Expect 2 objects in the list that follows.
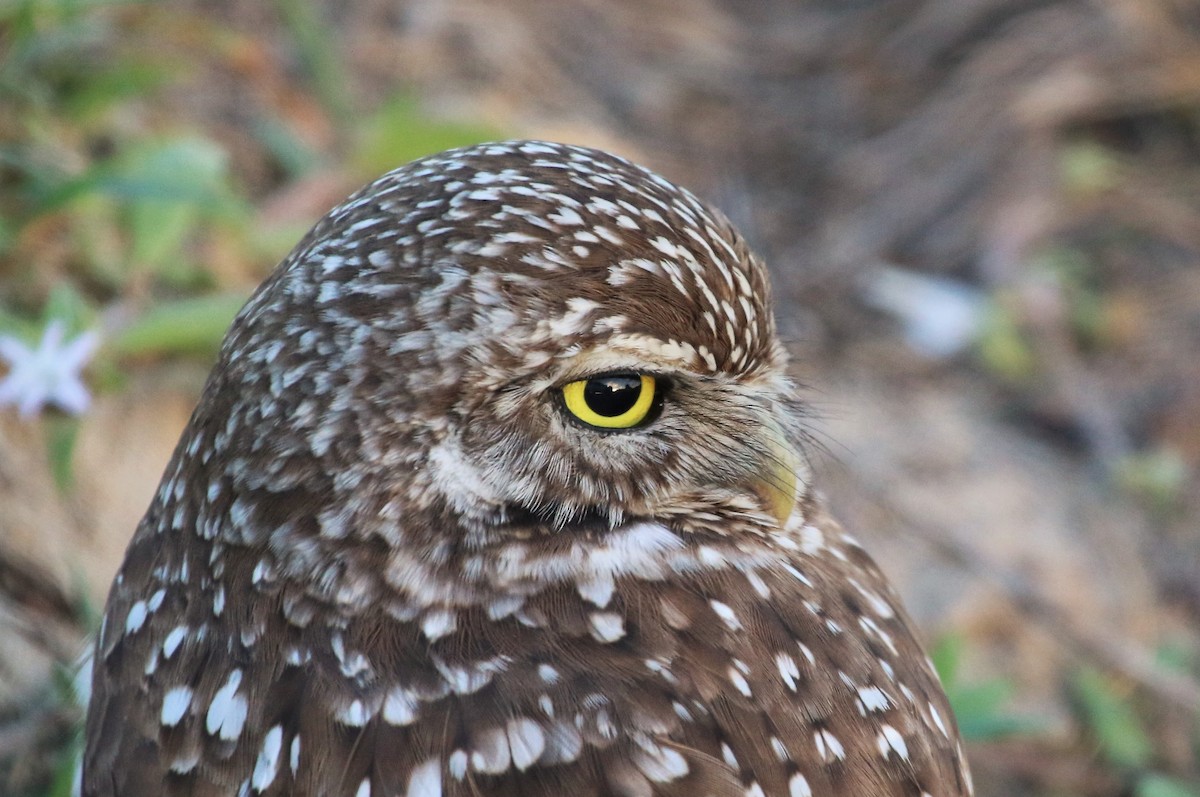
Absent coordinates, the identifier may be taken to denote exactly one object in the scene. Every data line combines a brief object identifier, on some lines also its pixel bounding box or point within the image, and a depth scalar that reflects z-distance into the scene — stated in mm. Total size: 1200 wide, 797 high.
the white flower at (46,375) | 5117
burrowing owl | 3303
